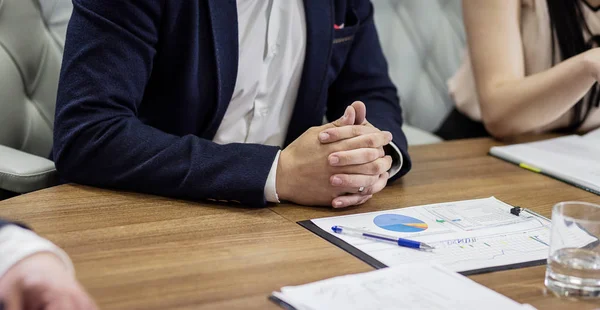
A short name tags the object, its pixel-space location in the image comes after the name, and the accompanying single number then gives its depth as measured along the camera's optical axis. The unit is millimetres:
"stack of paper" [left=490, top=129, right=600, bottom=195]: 1382
